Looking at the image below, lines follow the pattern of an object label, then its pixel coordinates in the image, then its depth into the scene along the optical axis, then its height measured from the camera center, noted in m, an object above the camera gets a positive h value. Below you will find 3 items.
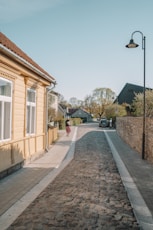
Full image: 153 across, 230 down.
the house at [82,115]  88.94 +0.37
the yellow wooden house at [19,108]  8.23 +0.30
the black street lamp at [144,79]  12.78 +1.78
